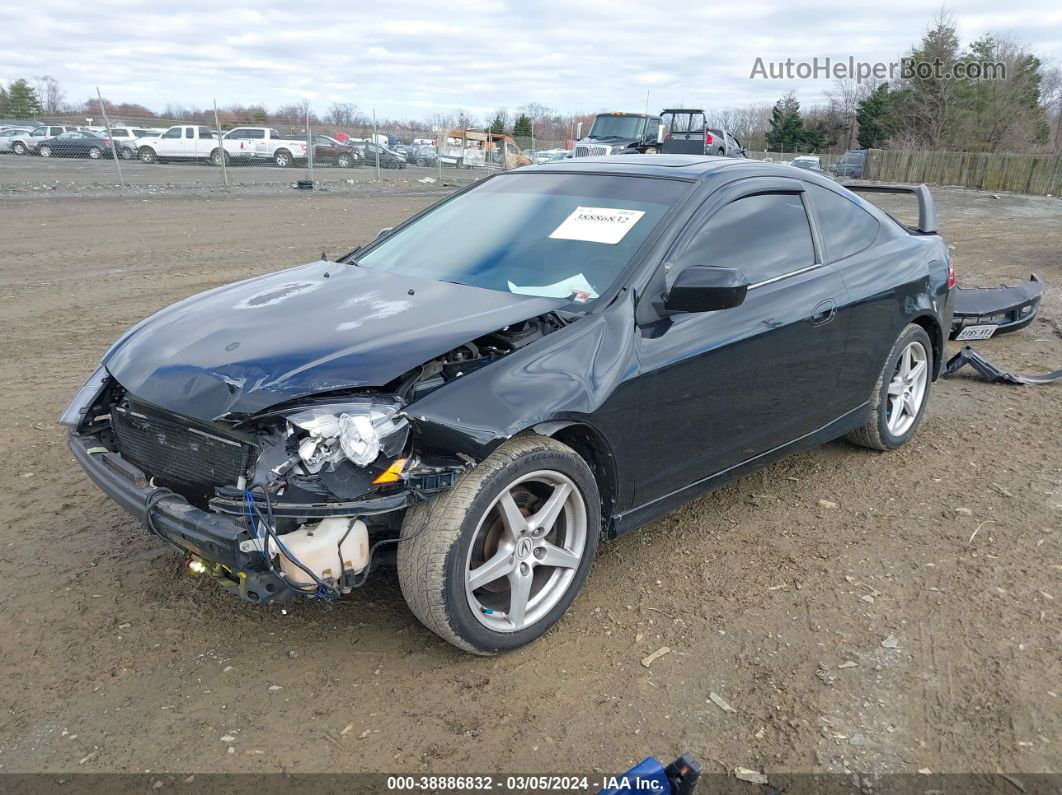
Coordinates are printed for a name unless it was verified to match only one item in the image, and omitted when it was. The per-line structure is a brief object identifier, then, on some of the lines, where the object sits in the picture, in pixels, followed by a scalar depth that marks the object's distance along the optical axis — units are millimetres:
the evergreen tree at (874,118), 50738
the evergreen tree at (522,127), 54219
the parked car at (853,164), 39281
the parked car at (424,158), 37375
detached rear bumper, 7549
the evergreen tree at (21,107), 33938
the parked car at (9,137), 32000
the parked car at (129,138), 30219
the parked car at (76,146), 30266
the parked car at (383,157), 32416
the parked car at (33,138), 31984
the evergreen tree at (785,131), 60750
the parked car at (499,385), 2730
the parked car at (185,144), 30234
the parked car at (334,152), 30859
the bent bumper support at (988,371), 6371
